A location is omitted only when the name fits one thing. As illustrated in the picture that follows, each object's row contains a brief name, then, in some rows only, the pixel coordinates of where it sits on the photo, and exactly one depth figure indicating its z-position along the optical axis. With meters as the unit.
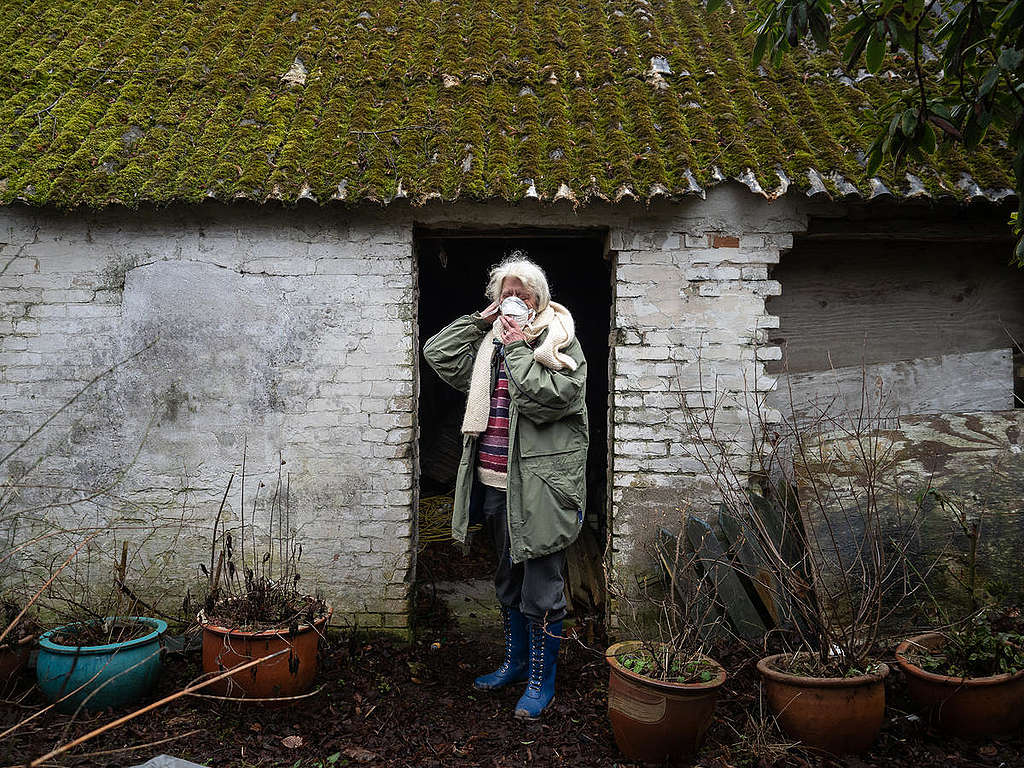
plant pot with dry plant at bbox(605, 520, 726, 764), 3.31
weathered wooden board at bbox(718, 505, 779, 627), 4.11
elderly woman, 3.68
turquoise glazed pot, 3.77
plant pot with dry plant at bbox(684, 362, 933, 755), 3.35
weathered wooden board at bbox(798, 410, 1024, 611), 4.11
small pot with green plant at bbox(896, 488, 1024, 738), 3.43
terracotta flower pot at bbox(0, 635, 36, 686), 3.92
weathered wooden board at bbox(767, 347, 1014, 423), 4.92
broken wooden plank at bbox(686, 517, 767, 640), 4.19
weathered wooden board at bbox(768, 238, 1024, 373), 5.02
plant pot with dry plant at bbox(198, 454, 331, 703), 3.82
